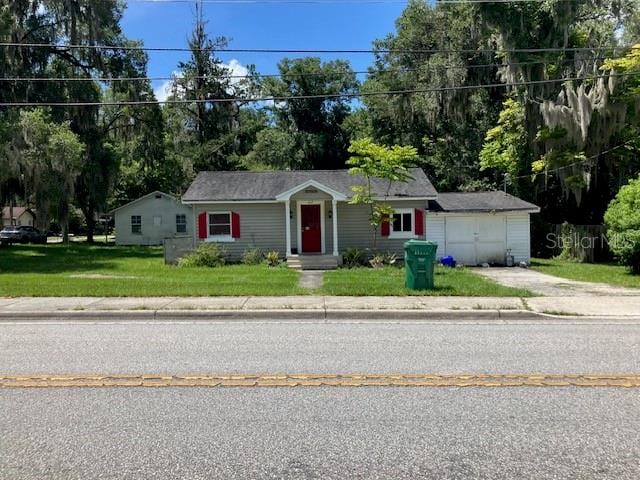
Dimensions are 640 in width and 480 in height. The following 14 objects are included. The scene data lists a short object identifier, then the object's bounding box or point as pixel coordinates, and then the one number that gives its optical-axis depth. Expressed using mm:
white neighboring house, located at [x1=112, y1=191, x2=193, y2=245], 39469
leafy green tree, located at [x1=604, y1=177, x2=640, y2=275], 15898
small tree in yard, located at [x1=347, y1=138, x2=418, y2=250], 19188
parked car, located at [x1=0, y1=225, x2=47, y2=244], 41966
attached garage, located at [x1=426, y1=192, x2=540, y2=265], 21000
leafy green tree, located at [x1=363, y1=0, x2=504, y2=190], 28703
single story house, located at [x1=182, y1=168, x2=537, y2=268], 21016
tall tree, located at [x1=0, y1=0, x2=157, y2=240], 27781
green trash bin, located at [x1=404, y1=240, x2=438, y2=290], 12273
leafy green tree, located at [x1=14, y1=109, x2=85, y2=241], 22531
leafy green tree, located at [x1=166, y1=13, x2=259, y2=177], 41594
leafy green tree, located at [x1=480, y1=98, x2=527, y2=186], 25688
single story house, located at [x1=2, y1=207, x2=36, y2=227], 71456
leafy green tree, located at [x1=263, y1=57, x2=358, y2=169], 37750
